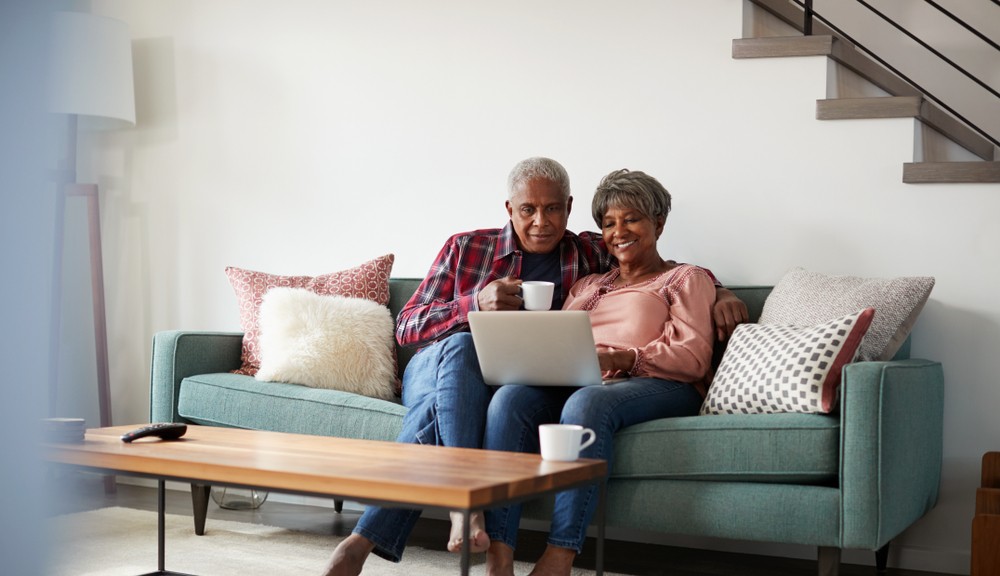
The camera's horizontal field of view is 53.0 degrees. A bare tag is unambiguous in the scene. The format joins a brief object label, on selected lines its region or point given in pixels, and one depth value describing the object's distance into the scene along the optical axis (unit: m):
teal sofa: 2.15
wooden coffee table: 1.52
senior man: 2.42
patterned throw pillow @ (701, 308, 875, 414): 2.29
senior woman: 2.20
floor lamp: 3.68
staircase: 2.82
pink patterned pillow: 3.35
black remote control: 2.06
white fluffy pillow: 3.08
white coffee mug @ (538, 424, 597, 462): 1.79
